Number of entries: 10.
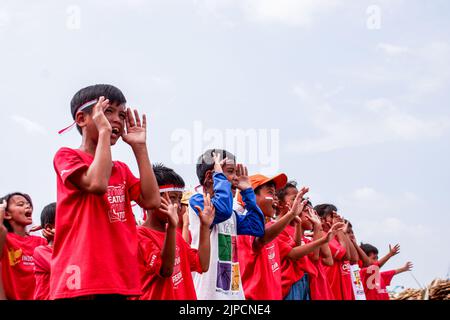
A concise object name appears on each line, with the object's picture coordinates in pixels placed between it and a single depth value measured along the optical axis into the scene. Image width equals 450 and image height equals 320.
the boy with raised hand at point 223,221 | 4.88
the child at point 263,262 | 5.56
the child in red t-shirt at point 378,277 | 9.52
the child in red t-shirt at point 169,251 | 4.09
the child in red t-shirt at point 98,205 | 3.11
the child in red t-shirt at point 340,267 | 7.83
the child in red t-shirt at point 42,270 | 4.52
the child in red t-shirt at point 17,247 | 5.51
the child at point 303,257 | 6.48
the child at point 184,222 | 5.86
